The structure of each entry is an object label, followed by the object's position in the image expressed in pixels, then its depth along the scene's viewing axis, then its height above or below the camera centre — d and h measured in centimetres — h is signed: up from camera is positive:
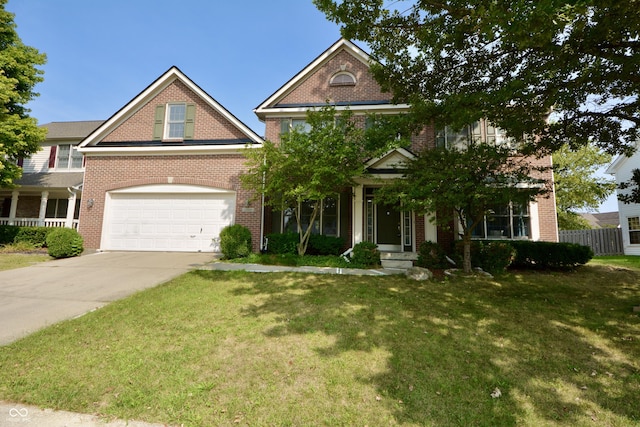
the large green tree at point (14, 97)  1277 +614
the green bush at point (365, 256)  960 -59
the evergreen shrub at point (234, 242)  1049 -24
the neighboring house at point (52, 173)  1609 +332
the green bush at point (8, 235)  1313 -17
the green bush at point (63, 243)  1034 -39
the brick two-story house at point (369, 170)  1103 +249
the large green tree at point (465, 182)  765 +156
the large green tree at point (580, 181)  2198 +464
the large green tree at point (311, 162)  933 +249
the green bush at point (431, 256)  958 -56
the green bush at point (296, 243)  1097 -25
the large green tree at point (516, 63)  417 +334
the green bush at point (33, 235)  1302 -16
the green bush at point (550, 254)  945 -42
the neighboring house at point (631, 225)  1667 +106
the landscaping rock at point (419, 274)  805 -98
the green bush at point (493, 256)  920 -49
